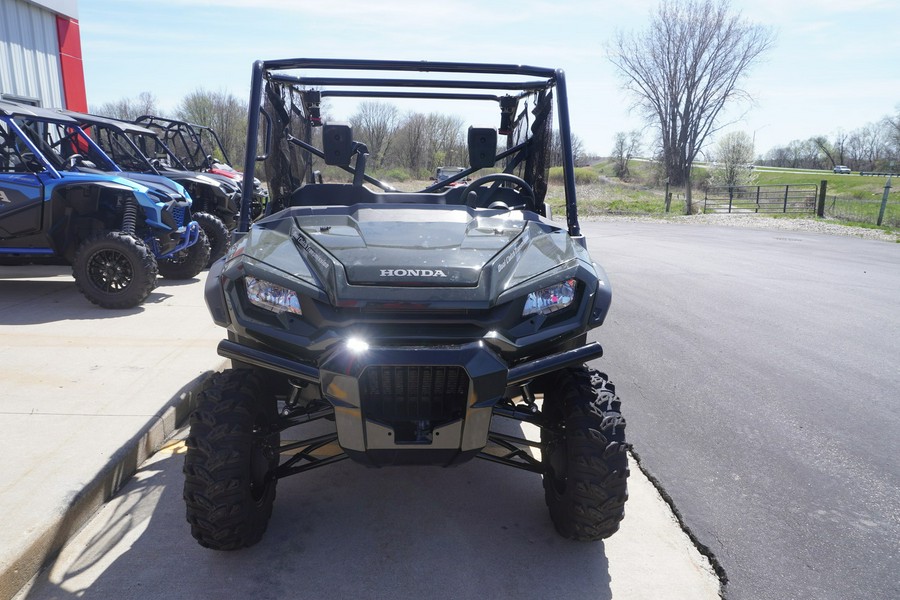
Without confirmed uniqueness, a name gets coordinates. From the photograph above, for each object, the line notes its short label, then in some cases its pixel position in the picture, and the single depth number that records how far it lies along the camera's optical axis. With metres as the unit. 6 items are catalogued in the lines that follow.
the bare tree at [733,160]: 55.81
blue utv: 7.30
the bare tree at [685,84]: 38.56
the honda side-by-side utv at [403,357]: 2.71
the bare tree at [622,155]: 68.12
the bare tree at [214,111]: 33.22
